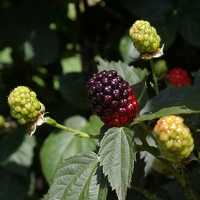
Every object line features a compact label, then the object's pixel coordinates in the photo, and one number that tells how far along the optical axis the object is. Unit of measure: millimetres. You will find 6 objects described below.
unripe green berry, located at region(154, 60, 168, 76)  393
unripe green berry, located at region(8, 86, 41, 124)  269
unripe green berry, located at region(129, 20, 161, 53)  286
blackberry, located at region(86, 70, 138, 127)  268
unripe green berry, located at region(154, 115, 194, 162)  239
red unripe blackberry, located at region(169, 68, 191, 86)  344
